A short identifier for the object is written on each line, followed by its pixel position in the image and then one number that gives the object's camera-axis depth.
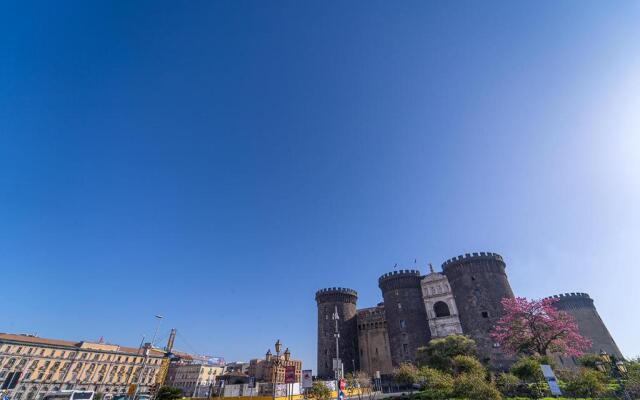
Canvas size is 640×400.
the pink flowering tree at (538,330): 30.91
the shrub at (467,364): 28.33
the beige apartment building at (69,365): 67.06
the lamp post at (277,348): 21.71
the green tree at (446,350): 35.00
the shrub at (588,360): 32.78
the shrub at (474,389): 17.62
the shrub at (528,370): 24.33
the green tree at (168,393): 34.22
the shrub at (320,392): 22.61
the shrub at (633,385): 19.02
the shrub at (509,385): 23.80
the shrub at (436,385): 22.36
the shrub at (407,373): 29.06
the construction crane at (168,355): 63.14
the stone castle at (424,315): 42.62
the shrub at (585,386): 20.36
